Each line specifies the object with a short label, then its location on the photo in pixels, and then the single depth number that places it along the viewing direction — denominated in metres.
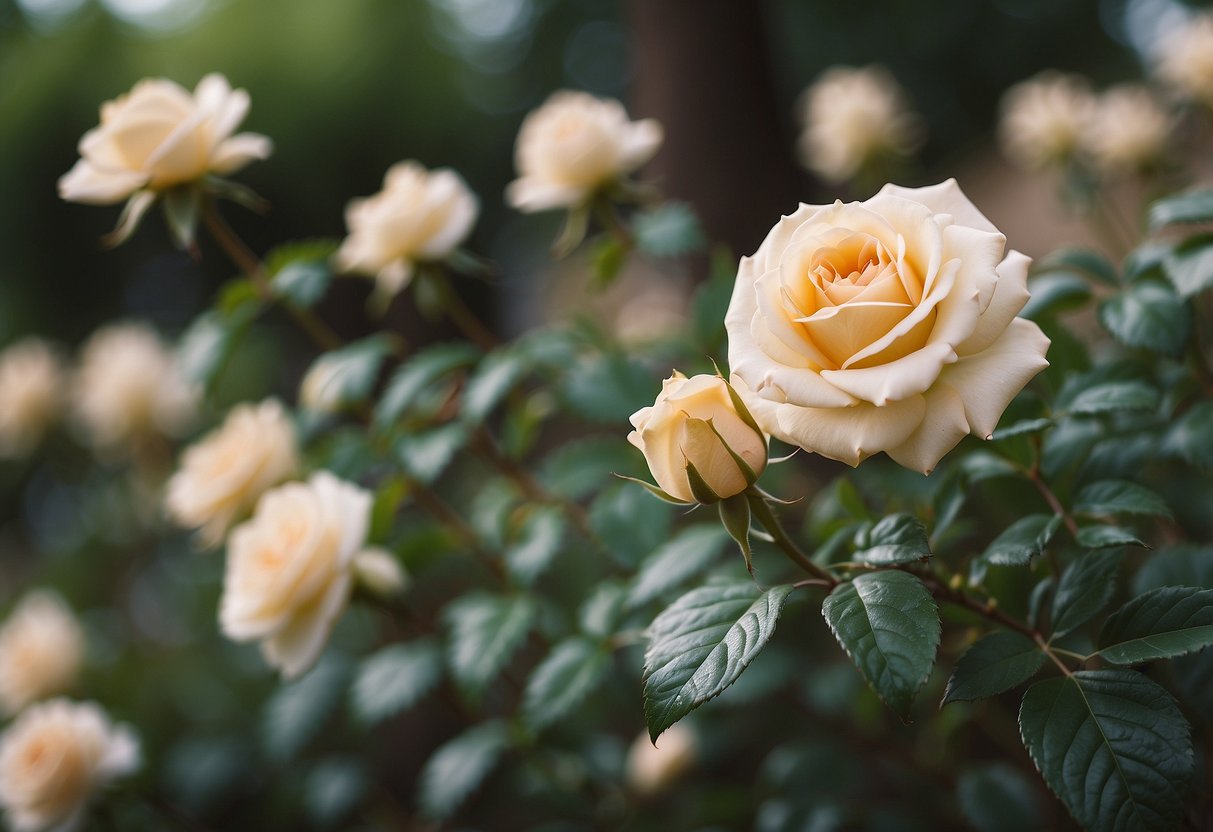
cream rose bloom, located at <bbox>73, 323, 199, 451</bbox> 1.55
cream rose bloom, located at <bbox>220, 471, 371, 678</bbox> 0.68
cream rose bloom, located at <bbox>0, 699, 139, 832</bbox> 0.86
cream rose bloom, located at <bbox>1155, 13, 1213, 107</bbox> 1.16
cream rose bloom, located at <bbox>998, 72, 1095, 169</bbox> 1.36
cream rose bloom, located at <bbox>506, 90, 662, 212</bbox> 0.85
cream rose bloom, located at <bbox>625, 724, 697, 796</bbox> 0.96
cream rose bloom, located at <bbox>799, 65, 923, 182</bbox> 1.44
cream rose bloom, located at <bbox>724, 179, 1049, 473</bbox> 0.39
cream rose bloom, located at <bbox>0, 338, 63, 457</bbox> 1.65
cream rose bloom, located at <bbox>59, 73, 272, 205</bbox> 0.68
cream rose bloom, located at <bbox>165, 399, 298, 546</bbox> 0.86
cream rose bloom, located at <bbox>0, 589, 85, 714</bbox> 1.21
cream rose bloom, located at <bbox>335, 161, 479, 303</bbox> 0.80
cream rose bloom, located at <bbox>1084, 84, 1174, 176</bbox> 1.28
